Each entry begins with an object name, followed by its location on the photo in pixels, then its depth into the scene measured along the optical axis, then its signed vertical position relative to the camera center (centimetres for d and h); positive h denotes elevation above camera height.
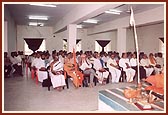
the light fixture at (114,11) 668 +145
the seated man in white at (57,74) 505 -47
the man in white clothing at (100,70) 590 -44
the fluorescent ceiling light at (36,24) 1087 +165
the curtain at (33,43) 1147 +68
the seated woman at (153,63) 649 -28
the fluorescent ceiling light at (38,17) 832 +154
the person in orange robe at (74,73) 542 -48
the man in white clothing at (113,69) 615 -43
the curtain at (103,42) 1264 +78
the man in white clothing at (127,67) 628 -38
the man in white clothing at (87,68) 565 -37
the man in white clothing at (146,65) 641 -34
